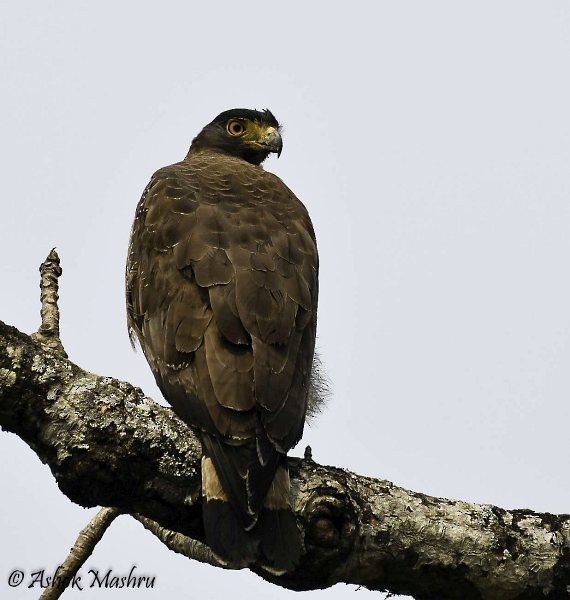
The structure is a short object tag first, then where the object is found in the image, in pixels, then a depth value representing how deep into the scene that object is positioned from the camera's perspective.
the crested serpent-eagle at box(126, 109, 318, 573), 8.70
